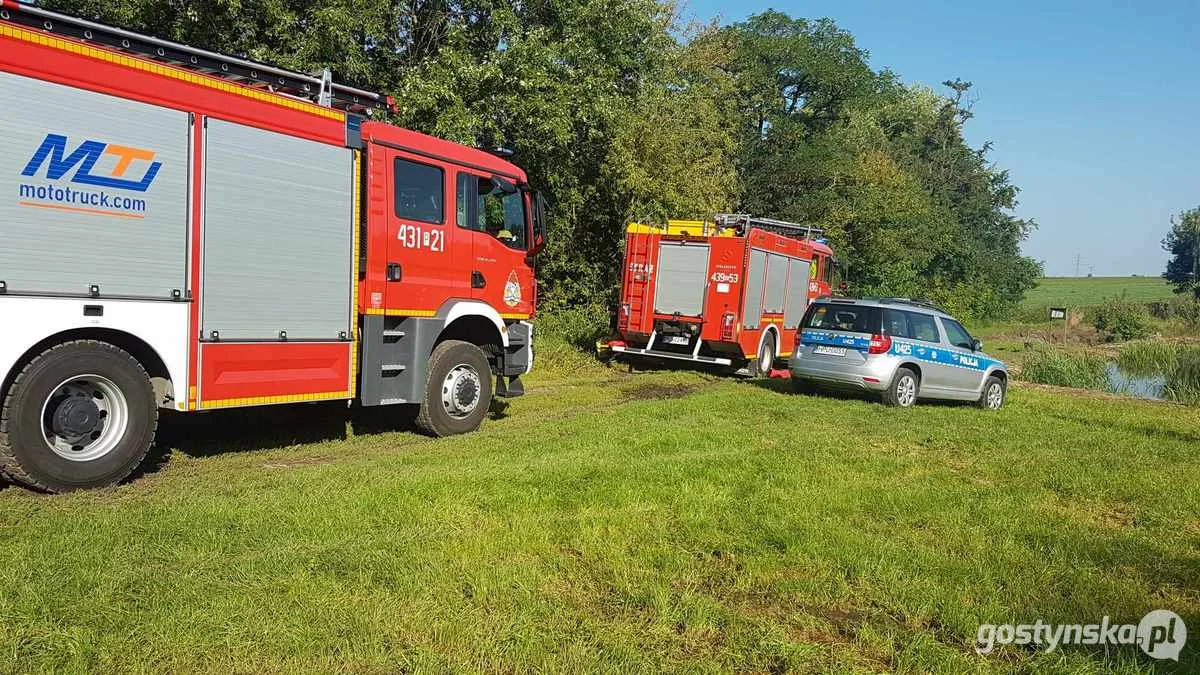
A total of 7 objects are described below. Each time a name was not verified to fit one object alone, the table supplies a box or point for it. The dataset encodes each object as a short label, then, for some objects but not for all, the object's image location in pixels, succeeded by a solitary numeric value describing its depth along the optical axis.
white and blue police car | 12.21
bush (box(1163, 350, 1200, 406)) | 17.29
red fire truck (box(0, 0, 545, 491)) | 5.67
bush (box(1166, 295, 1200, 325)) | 40.76
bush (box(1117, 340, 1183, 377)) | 24.64
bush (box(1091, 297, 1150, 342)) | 39.41
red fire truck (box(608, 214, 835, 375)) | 15.72
